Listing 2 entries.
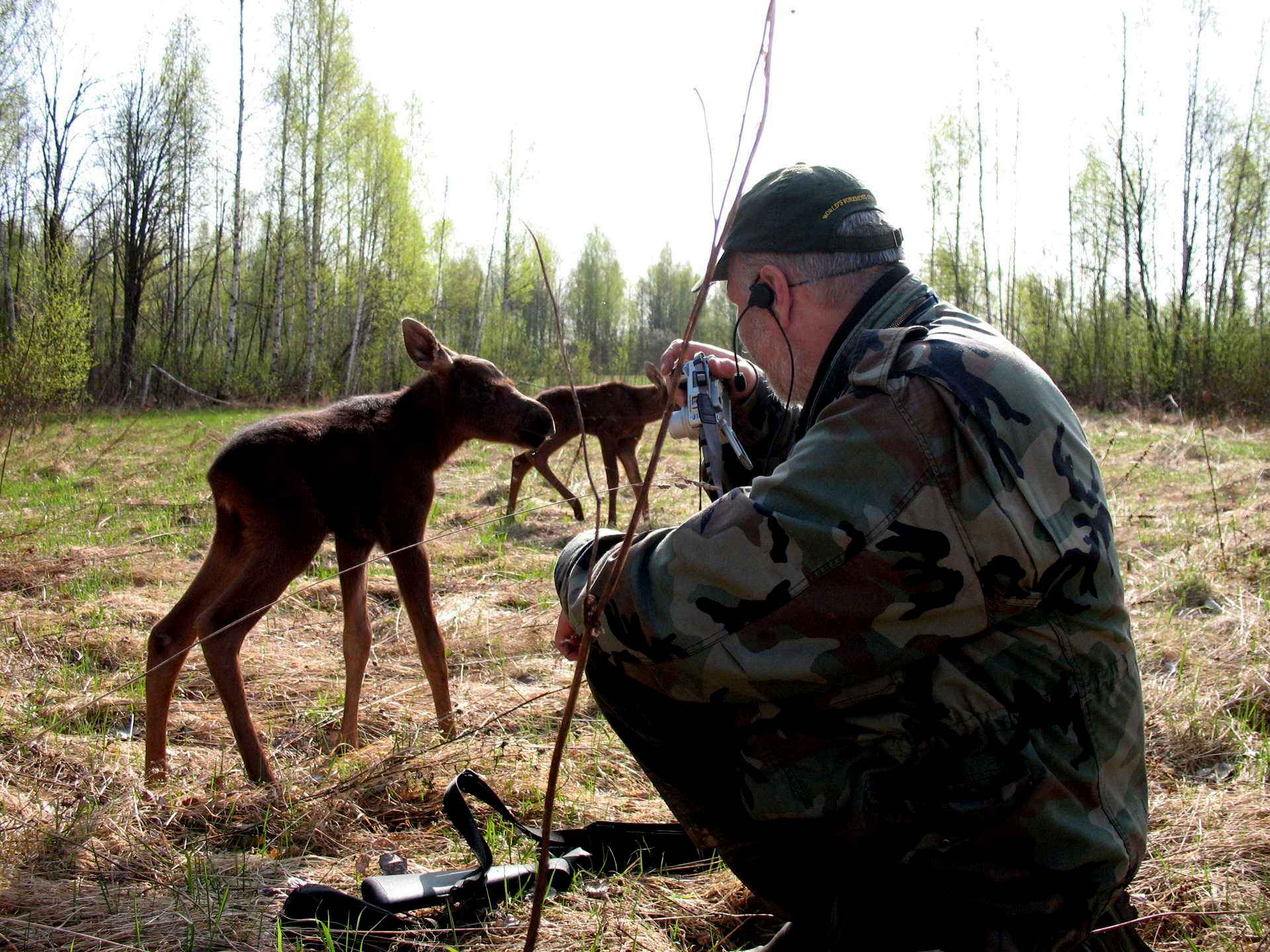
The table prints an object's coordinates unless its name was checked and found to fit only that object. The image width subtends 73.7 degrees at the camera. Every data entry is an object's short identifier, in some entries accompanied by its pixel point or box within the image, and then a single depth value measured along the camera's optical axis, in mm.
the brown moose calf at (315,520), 3852
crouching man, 1804
